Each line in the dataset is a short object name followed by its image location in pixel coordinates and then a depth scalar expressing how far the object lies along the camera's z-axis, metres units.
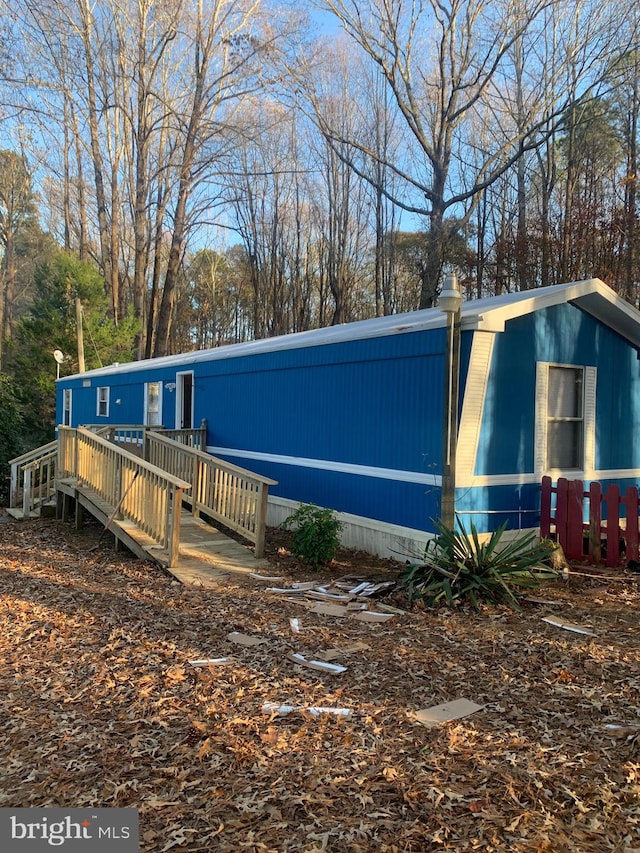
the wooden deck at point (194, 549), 6.88
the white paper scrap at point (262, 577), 6.68
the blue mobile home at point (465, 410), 6.93
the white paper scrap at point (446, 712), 3.47
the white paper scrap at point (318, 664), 4.23
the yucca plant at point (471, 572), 5.66
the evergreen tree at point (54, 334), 23.03
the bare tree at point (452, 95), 17.88
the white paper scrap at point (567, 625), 4.88
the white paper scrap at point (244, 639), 4.75
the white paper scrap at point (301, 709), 3.57
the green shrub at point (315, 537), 7.17
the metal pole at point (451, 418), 6.45
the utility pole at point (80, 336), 21.14
